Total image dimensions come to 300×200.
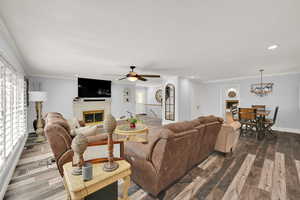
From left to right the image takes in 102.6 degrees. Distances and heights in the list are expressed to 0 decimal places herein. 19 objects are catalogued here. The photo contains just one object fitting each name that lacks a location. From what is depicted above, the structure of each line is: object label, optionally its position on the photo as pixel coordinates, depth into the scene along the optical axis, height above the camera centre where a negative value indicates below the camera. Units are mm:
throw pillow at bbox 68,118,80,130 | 2964 -568
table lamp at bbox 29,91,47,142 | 3504 -237
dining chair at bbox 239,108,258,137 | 3843 -538
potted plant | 3044 -541
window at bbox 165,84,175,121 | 5703 -95
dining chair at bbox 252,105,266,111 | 4746 -294
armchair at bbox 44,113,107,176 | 1743 -624
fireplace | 5709 -805
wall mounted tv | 5387 +584
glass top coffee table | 2754 -713
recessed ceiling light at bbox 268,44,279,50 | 2260 +1028
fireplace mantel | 5462 -282
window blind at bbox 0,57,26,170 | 1860 -145
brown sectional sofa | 1442 -757
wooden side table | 864 -628
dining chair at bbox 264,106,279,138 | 3963 -741
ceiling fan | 3280 +660
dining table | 3894 -738
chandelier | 5011 +486
